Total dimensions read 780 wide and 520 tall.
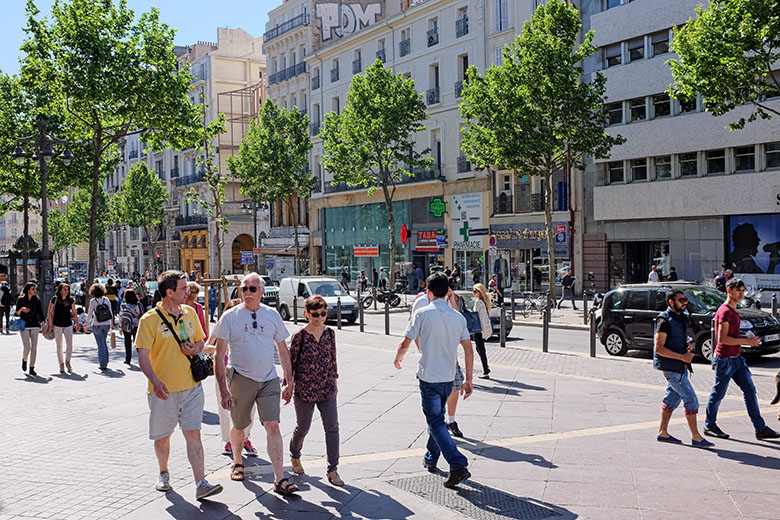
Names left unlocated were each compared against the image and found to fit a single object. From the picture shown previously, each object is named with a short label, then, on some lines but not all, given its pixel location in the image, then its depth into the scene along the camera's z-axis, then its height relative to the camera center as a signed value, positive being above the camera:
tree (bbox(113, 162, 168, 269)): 68.50 +5.01
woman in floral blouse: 6.70 -1.04
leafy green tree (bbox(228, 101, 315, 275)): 49.25 +6.03
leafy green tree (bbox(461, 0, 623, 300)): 29.69 +5.47
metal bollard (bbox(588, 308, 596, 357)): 15.52 -1.73
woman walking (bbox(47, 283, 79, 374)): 14.12 -1.05
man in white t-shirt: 6.54 -0.86
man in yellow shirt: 6.39 -0.91
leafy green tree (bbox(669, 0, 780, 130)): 20.27 +4.89
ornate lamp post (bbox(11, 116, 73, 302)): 23.30 +3.08
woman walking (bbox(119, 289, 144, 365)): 15.13 -1.11
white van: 26.35 -1.28
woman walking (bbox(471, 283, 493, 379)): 12.22 -1.09
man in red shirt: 8.29 -1.32
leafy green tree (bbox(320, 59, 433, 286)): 37.38 +5.89
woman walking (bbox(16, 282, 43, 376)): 14.08 -1.03
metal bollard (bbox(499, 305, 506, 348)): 17.38 -1.88
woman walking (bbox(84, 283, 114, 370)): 14.75 -1.11
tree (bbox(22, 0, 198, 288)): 25.34 +6.01
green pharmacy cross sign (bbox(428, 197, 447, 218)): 43.38 +2.30
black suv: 14.58 -1.44
